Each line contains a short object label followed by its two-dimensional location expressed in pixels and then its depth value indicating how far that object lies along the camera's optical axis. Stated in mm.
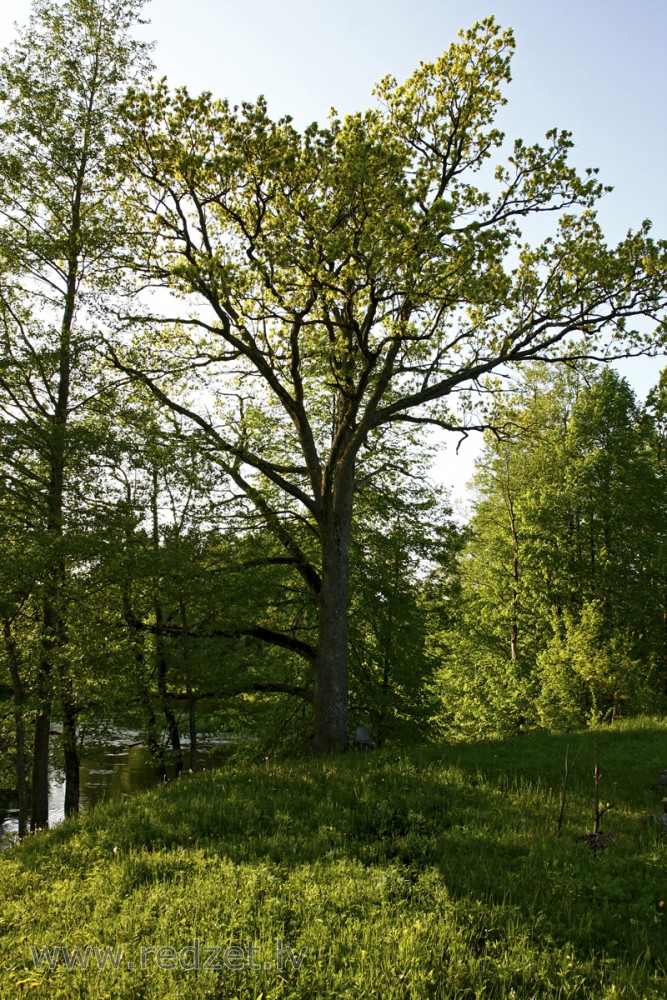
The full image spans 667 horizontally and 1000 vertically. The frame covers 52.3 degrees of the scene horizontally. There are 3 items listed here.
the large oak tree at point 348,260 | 11070
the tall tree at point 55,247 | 13555
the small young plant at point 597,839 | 6719
